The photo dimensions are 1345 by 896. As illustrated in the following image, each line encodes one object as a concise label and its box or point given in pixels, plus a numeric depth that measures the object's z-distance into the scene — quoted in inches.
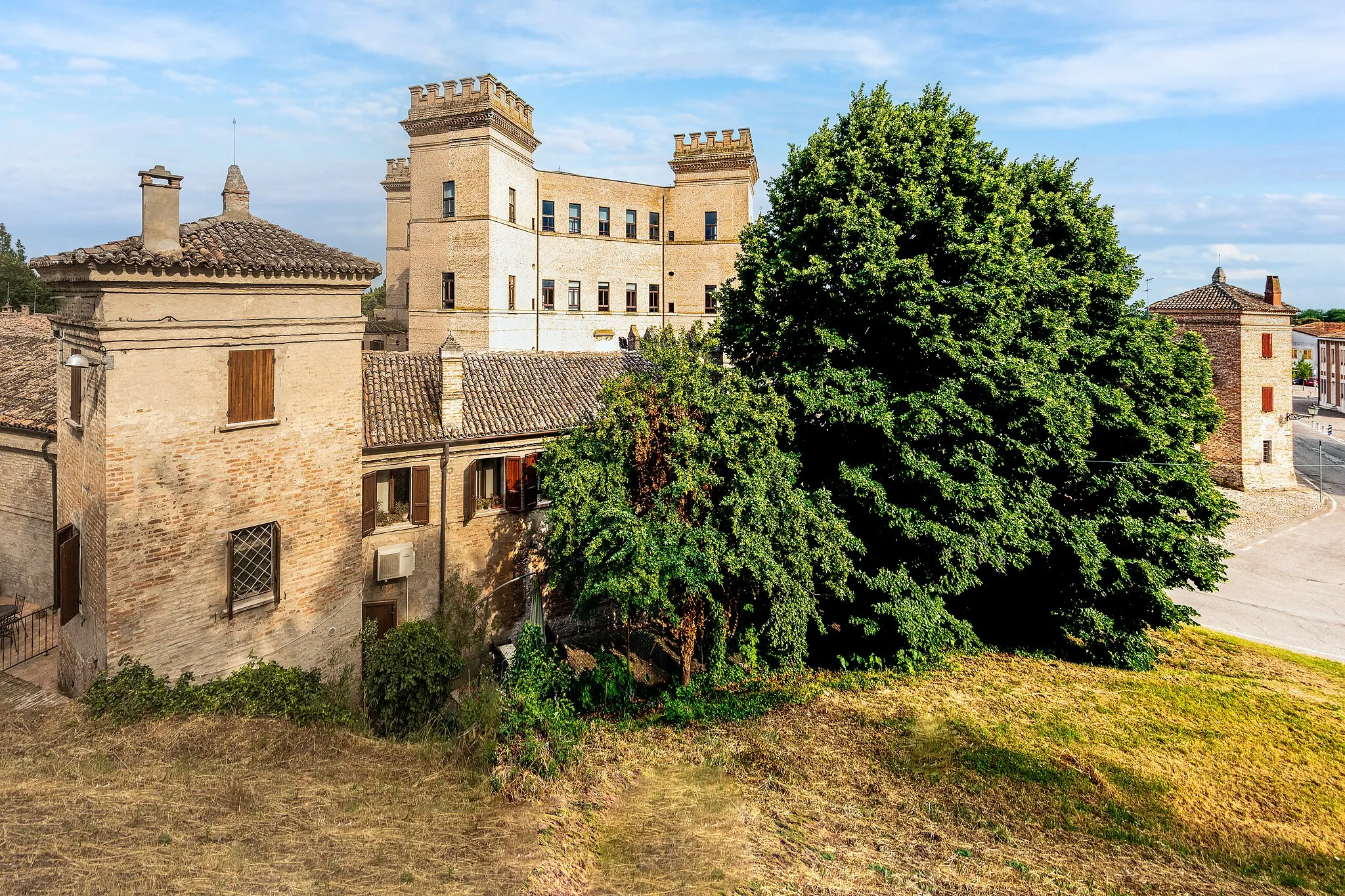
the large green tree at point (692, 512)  555.2
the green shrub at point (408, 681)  616.4
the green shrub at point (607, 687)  647.8
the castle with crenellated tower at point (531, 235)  1398.9
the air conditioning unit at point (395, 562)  703.7
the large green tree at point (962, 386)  634.2
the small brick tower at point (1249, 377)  1539.1
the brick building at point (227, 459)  507.8
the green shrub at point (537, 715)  443.8
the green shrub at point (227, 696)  499.8
